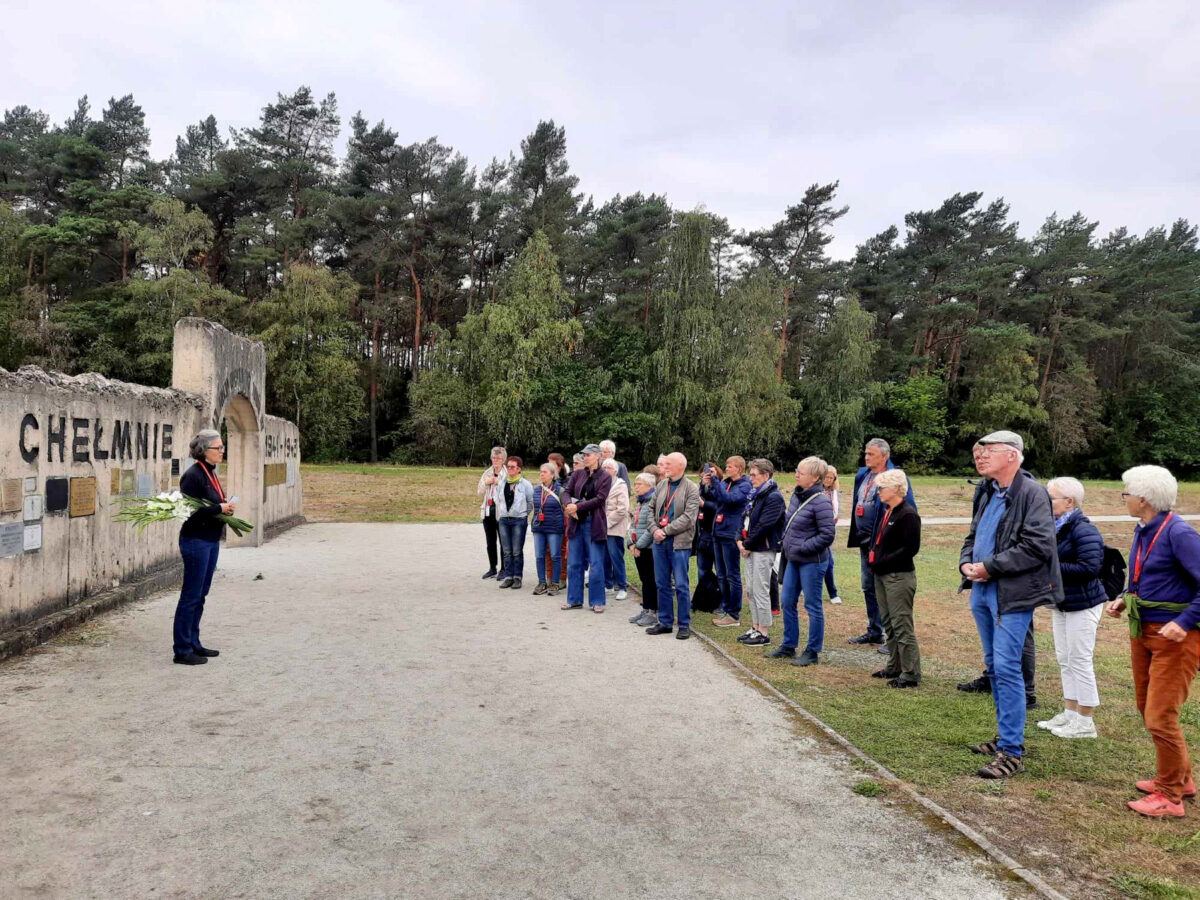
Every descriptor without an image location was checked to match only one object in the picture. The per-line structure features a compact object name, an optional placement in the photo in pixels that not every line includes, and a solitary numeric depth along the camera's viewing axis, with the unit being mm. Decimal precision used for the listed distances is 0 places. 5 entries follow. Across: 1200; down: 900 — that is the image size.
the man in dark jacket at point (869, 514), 7516
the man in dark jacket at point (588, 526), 9133
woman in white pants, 5203
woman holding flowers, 6586
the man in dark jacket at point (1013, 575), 4602
